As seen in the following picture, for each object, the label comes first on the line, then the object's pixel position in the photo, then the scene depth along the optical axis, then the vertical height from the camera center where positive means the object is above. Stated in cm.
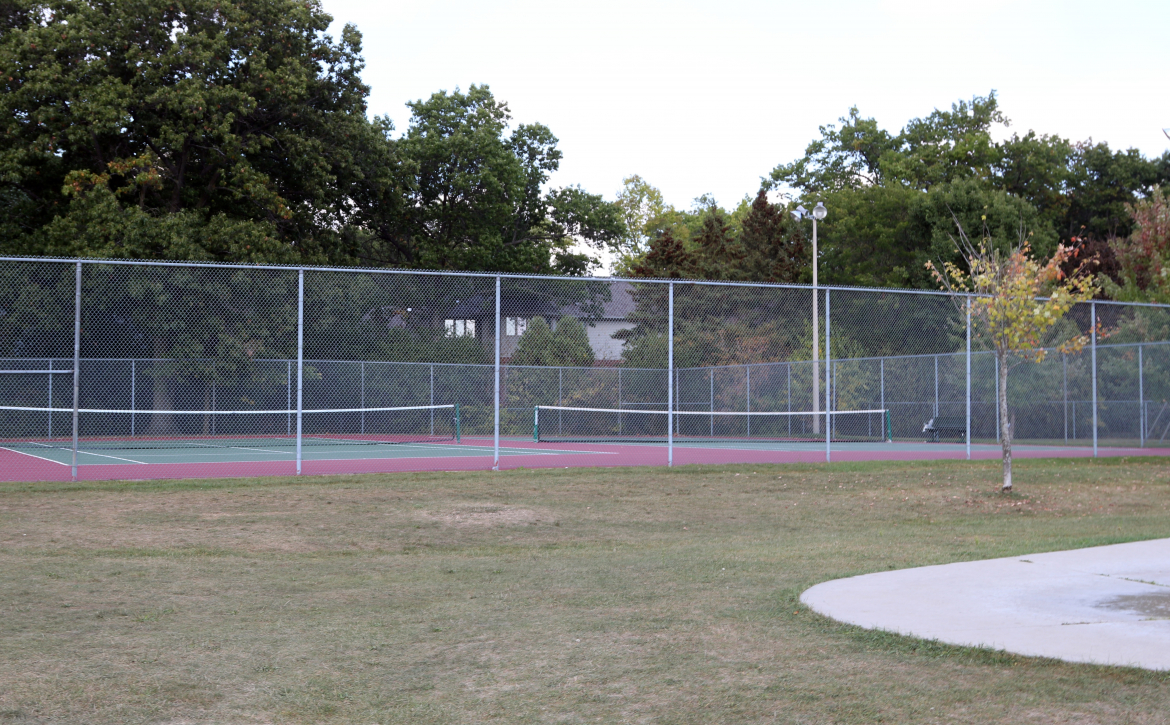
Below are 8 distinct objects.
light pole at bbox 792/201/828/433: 2721 +478
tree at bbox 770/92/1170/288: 4284 +1056
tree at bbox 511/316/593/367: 2328 +96
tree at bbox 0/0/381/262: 2570 +675
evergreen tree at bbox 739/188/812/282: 4494 +647
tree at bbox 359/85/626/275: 4000 +769
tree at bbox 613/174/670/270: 7062 +1272
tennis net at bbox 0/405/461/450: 2064 -92
